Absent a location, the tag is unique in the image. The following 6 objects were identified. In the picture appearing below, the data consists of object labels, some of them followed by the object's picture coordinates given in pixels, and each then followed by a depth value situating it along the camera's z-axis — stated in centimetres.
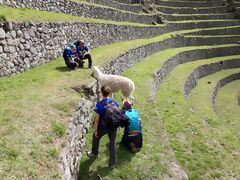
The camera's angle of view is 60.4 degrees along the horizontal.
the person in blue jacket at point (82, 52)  837
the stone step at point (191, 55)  1332
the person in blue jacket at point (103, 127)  525
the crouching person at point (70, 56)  787
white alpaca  721
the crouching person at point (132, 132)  612
